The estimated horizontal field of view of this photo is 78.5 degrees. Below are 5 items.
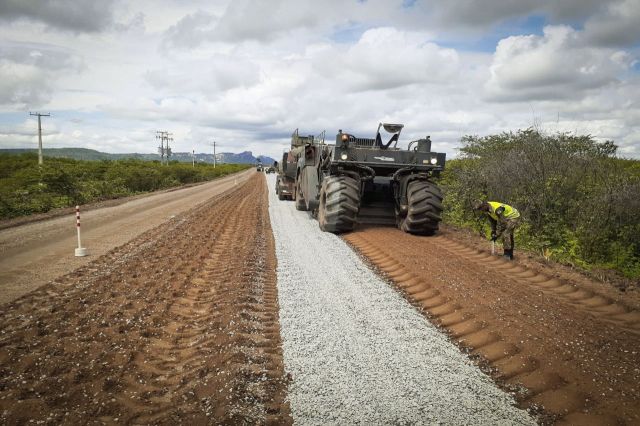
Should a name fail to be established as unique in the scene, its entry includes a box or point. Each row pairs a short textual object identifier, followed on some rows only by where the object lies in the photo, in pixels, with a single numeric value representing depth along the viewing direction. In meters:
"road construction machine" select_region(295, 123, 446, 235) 10.22
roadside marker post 8.84
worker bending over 8.12
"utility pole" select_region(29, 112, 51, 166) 36.62
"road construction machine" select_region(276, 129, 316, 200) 18.62
